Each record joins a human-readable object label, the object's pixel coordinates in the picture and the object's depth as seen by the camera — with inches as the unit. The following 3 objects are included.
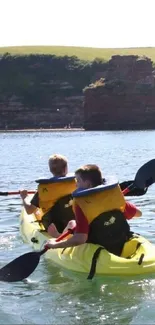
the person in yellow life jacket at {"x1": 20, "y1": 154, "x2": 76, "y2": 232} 409.1
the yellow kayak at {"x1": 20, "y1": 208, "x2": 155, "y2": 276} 342.6
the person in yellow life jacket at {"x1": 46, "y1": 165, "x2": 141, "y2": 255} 337.1
